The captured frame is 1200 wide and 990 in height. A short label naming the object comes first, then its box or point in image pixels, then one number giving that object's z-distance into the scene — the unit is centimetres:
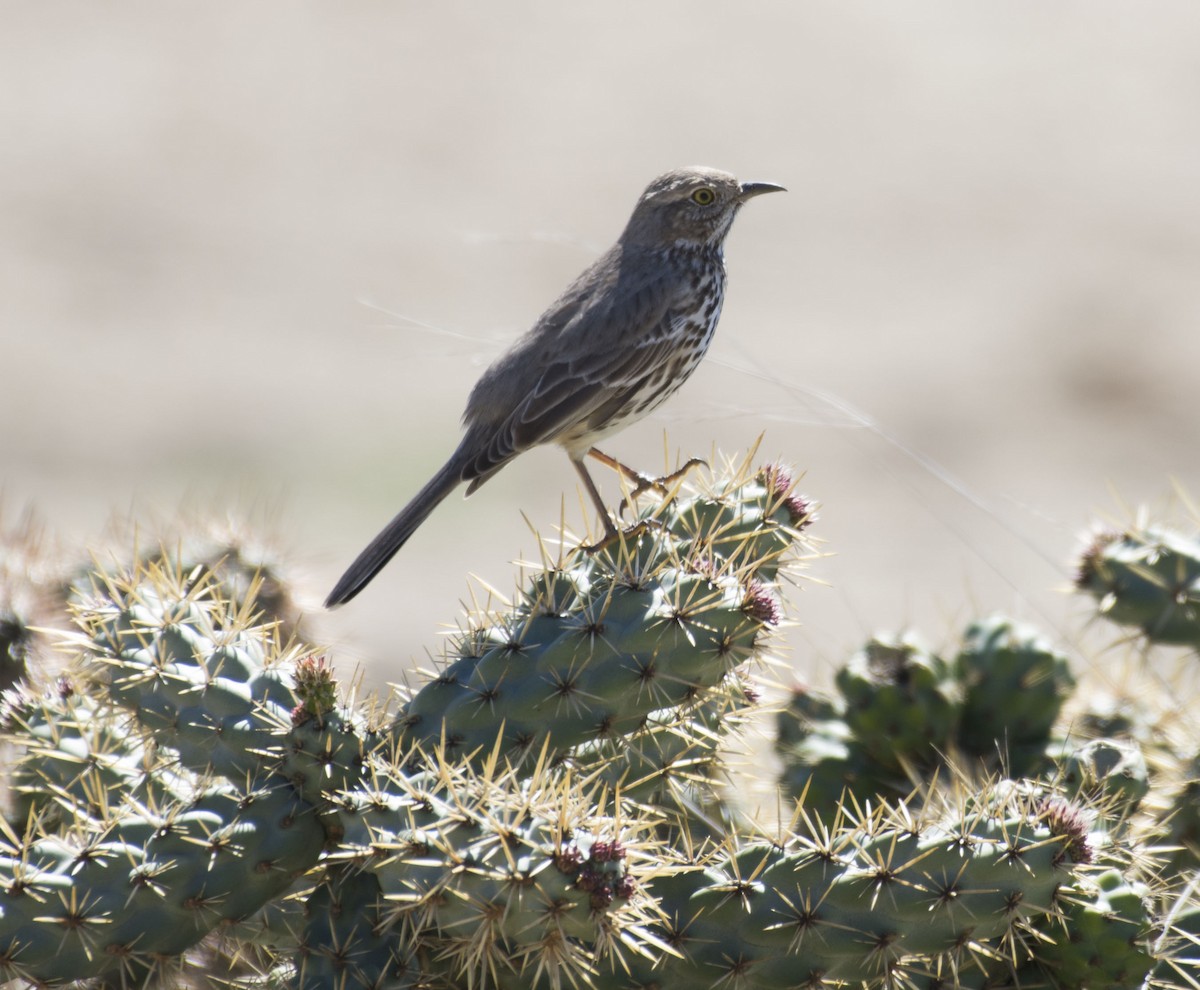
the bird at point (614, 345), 918
